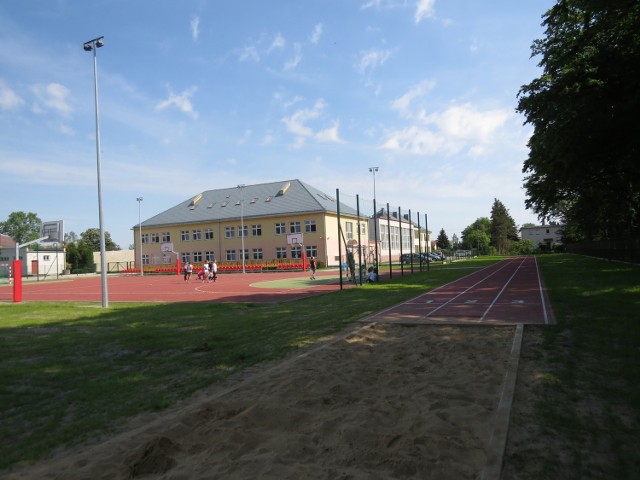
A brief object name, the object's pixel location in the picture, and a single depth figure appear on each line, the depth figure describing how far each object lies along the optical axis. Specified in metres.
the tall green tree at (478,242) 103.81
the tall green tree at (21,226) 103.44
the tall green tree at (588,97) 15.74
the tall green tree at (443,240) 120.00
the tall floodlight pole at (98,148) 17.88
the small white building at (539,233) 129.12
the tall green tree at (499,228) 108.24
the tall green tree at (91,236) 118.53
